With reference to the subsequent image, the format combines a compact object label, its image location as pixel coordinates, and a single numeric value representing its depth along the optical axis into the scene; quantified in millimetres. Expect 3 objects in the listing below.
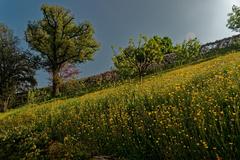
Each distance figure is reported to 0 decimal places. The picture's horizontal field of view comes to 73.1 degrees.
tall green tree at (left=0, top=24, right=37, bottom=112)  18583
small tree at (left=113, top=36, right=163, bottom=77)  12325
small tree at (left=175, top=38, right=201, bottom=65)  14400
